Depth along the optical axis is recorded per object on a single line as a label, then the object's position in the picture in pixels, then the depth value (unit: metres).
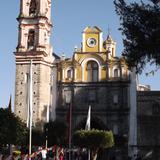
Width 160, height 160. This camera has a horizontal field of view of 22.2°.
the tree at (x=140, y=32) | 16.20
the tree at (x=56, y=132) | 38.08
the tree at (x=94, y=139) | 31.26
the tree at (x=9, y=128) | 28.26
